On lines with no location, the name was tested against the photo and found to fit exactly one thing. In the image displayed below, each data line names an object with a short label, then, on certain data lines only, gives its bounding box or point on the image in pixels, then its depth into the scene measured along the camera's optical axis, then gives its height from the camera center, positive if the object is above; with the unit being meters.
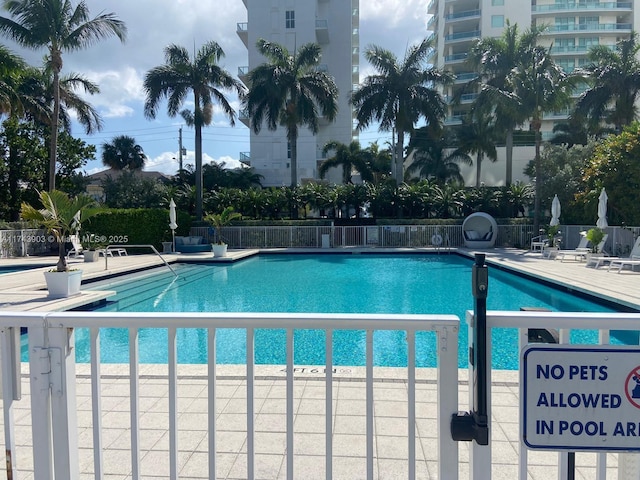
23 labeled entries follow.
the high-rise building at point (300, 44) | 38.78 +16.65
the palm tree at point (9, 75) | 17.16 +6.29
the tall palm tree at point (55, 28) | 17.16 +8.13
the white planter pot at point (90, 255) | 15.26 -1.01
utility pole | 38.53 +7.28
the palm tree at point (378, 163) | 34.58 +4.85
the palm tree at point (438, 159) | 35.75 +5.17
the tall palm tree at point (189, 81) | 22.64 +7.54
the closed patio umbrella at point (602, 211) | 14.30 +0.28
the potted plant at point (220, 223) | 17.55 +0.07
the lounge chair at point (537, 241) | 19.00 -0.99
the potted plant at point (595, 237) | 13.54 -0.55
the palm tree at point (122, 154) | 38.75 +6.43
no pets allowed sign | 1.51 -0.62
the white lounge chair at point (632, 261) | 11.04 -1.09
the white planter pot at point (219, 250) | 17.53 -1.03
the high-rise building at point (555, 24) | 43.41 +20.08
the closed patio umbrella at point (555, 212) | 17.70 +0.32
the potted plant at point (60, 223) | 8.19 +0.07
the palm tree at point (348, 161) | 33.09 +4.71
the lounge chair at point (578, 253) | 14.62 -1.15
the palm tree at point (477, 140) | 29.14 +5.79
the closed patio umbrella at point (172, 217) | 19.21 +0.36
